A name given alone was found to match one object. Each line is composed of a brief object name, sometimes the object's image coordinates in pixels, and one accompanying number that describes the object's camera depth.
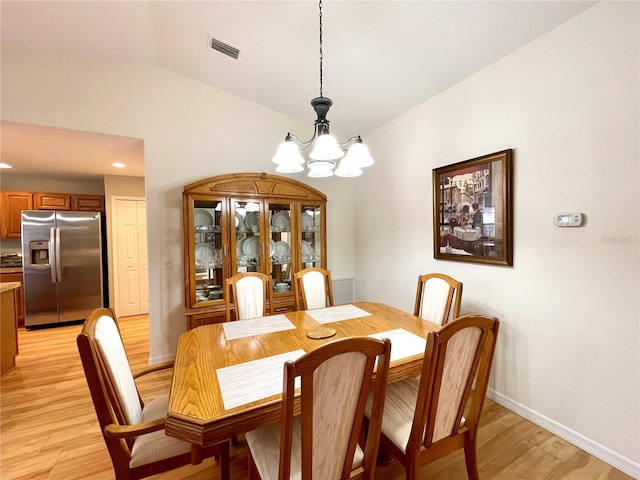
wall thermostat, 1.72
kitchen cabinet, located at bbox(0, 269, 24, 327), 4.03
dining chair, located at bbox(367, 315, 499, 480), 1.13
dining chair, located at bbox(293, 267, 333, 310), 2.57
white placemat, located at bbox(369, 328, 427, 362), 1.46
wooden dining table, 0.98
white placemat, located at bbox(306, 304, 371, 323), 2.08
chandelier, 1.58
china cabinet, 2.80
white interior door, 4.57
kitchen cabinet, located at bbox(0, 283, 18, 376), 2.74
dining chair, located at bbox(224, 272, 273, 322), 2.33
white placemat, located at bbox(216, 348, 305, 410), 1.09
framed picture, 2.10
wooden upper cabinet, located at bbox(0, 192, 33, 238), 4.18
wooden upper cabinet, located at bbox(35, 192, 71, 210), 4.31
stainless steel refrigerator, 4.00
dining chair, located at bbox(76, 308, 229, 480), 1.05
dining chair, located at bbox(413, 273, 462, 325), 2.10
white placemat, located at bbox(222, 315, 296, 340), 1.81
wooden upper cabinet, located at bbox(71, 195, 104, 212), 4.51
